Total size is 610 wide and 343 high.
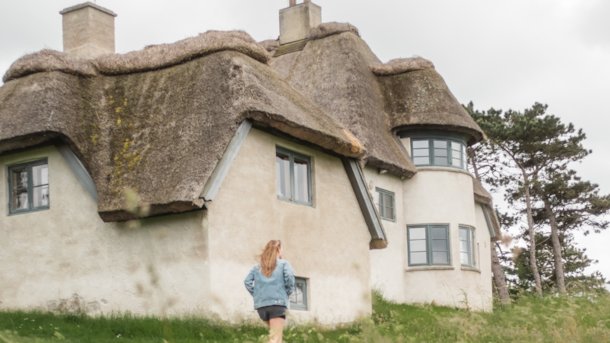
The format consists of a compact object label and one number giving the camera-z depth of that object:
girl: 9.08
